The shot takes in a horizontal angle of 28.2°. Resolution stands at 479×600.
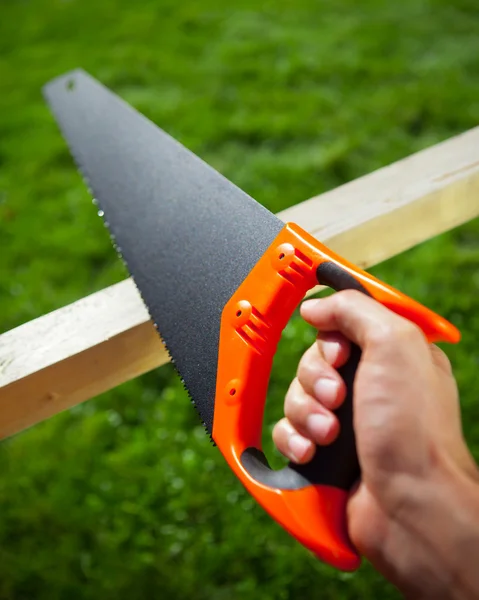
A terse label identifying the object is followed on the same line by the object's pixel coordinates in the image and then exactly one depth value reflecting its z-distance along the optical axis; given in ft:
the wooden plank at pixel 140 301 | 1.64
